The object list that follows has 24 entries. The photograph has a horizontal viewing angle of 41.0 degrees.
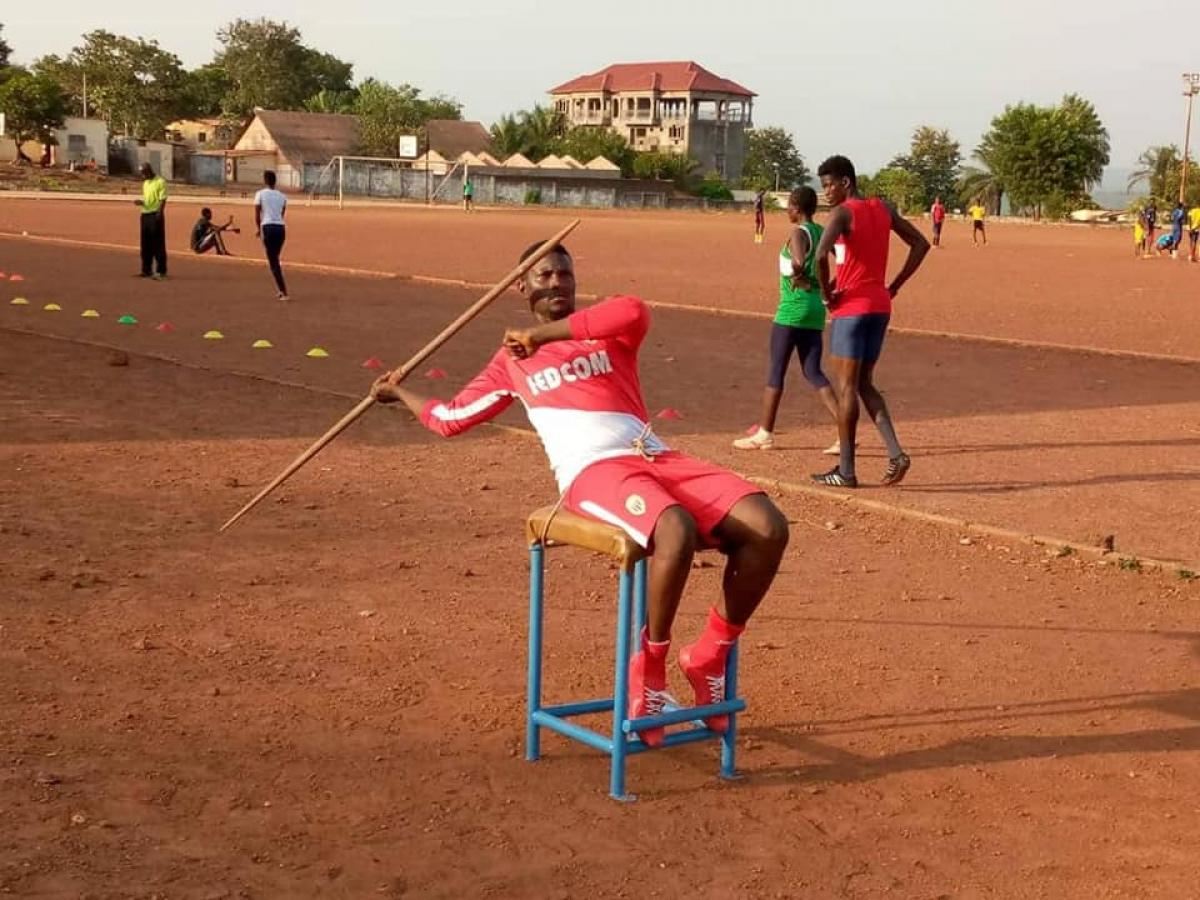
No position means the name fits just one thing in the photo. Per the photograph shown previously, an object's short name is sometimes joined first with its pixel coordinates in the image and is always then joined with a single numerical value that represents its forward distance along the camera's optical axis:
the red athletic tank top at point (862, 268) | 9.52
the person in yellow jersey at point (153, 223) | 23.41
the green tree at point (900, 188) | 118.27
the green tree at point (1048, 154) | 104.81
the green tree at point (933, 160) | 153.12
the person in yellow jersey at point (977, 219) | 53.63
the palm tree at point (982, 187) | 117.69
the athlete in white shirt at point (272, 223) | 21.42
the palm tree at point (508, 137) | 120.94
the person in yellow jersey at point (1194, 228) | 43.53
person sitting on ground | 30.64
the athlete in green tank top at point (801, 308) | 10.36
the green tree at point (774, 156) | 167.88
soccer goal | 92.12
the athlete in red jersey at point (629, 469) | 4.78
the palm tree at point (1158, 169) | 116.98
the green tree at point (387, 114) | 116.75
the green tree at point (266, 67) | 139.12
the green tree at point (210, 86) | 135.12
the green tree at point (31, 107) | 87.75
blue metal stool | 4.63
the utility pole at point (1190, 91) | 93.80
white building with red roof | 147.75
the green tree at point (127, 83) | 110.38
